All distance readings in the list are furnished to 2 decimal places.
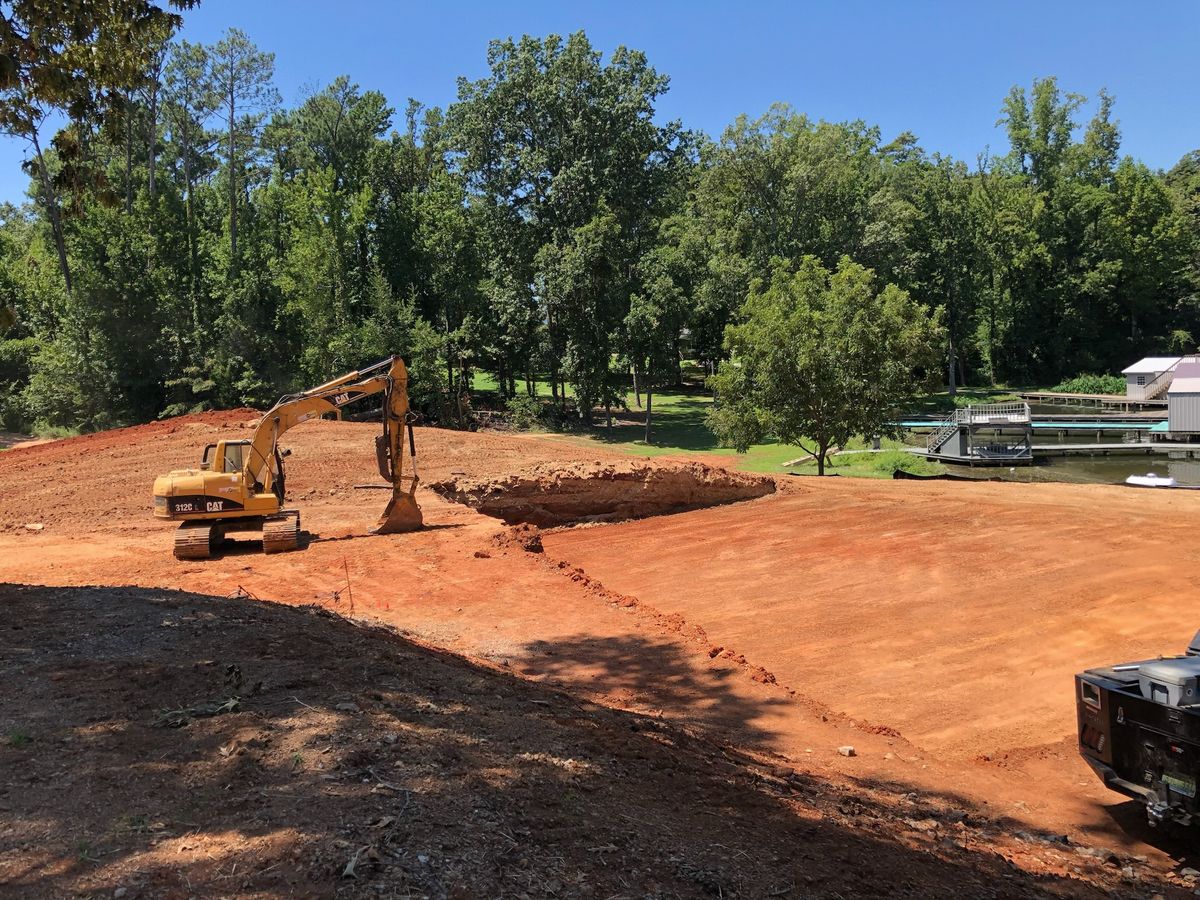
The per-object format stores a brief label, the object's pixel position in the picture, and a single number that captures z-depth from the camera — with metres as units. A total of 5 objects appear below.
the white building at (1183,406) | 43.38
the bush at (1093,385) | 67.56
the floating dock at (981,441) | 41.09
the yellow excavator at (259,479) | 16.50
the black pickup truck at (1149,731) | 6.66
